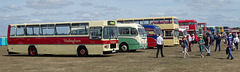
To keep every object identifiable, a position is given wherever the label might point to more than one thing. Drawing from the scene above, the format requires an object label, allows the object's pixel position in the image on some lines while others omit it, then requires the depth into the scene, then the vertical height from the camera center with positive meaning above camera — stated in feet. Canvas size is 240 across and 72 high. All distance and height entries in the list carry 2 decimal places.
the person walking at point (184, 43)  61.05 -1.36
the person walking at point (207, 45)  66.43 -1.85
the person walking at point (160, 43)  62.23 -1.22
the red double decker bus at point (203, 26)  183.55 +5.80
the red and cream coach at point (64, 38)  65.21 +0.04
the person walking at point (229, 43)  55.93 -1.26
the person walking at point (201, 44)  62.13 -1.54
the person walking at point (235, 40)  85.80 -1.12
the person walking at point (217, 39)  78.03 -0.72
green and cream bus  84.58 +0.04
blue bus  97.74 +0.95
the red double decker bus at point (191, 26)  147.02 +4.92
